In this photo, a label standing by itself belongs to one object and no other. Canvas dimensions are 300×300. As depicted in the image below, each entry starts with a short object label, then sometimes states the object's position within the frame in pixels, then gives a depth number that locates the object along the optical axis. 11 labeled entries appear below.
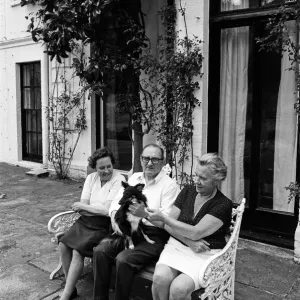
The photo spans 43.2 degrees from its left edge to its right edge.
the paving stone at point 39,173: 8.99
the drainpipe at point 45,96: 9.09
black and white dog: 3.07
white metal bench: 2.68
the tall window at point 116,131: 7.92
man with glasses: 2.98
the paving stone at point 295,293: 3.43
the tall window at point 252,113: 4.74
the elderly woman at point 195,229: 2.77
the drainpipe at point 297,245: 4.12
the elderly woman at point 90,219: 3.37
